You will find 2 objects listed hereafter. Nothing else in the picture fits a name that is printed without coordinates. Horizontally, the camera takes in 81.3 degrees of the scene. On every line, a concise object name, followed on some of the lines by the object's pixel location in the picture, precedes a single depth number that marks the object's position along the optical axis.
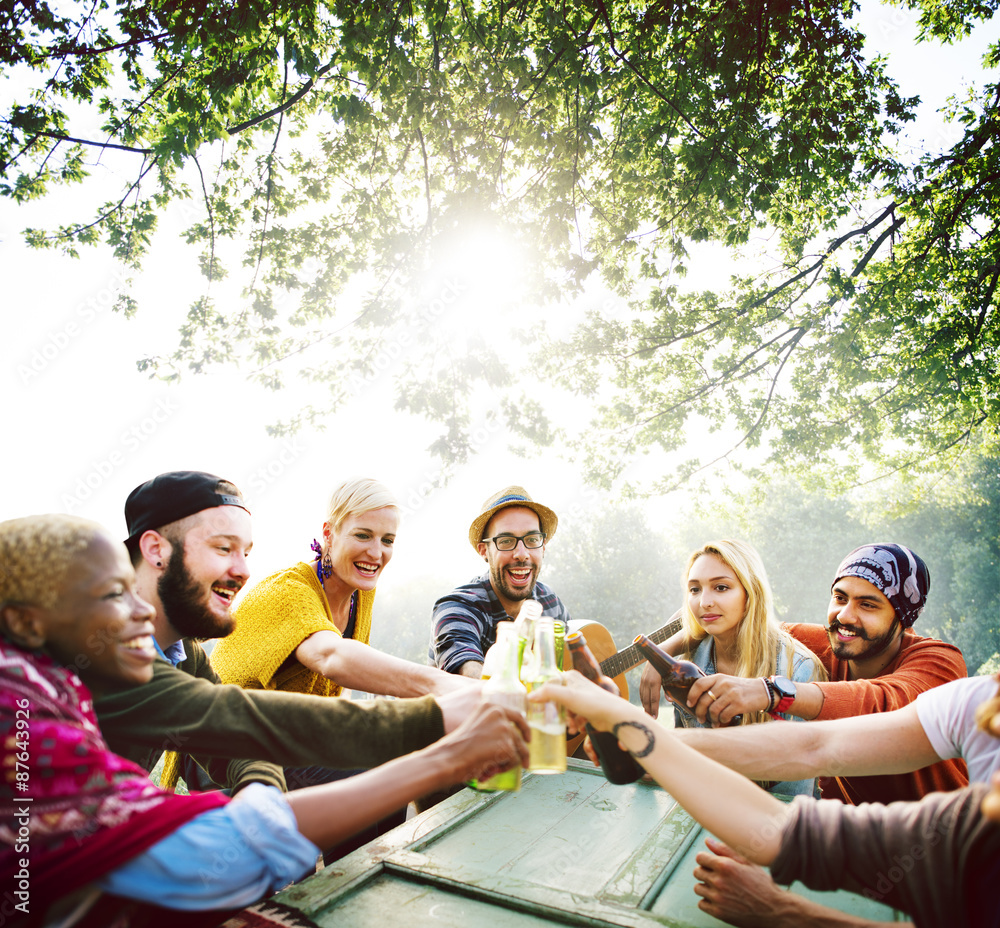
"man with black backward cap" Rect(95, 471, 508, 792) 1.72
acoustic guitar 4.64
